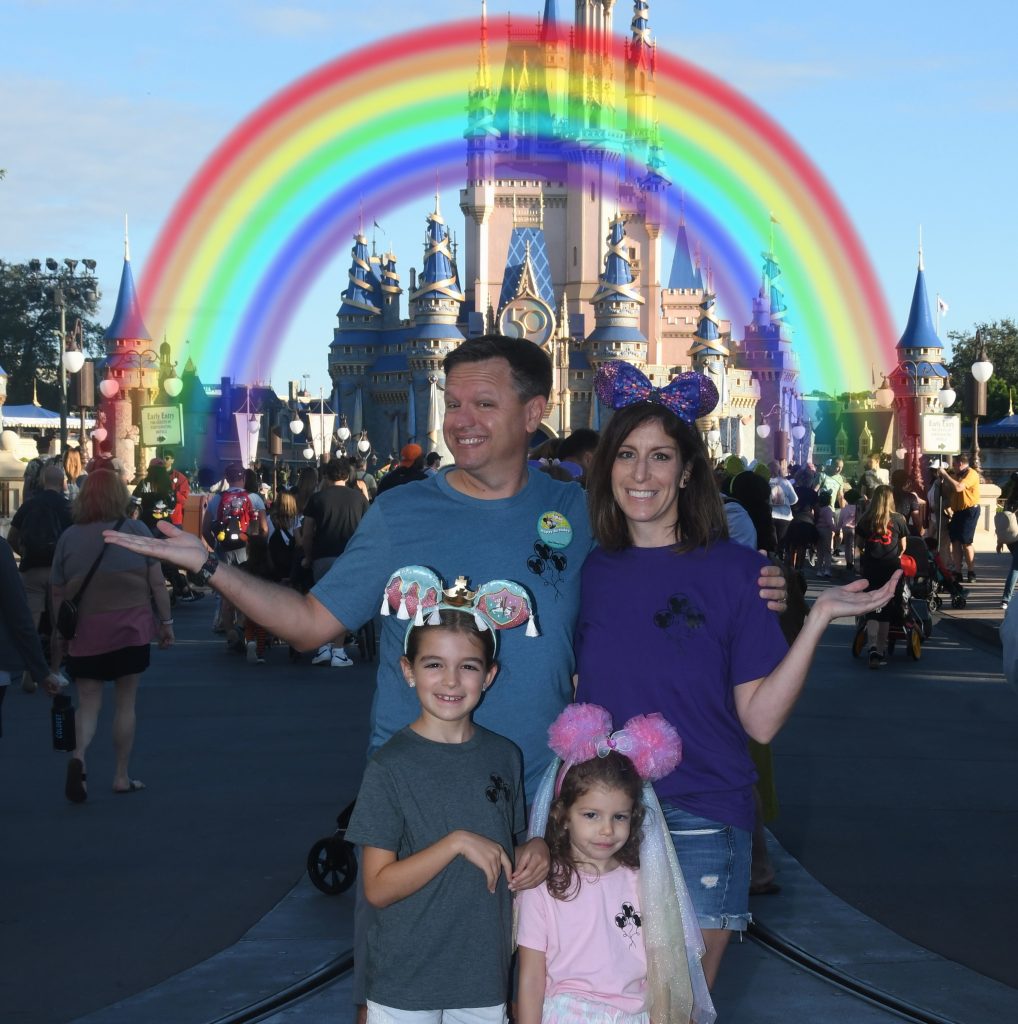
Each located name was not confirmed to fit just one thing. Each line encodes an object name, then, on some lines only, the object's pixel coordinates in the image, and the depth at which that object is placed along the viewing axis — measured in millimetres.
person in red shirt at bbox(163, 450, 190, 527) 19903
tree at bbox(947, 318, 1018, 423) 91438
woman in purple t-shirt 3551
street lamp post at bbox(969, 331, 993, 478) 23578
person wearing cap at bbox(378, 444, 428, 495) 13386
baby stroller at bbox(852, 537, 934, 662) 14367
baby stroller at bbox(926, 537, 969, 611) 18833
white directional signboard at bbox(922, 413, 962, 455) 24641
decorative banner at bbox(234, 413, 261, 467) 31953
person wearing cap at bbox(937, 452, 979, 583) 19734
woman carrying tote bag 8328
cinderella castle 105875
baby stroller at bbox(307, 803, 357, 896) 6262
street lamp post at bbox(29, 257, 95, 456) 26281
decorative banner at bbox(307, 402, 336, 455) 38094
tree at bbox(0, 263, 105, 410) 99375
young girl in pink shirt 3281
